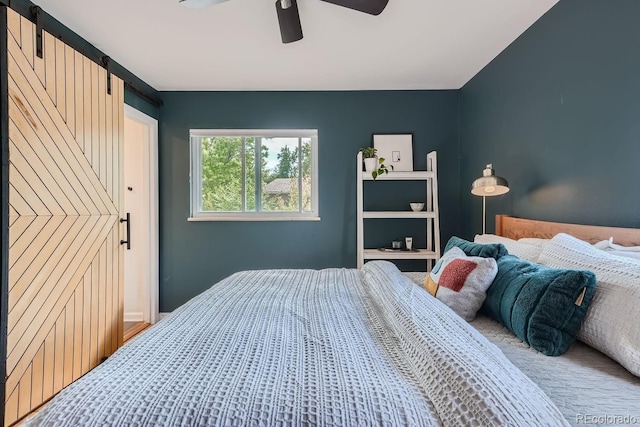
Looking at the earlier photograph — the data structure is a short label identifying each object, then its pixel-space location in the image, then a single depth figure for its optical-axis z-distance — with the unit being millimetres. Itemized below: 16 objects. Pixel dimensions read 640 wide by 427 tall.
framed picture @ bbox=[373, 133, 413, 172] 3330
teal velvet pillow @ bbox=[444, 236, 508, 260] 1554
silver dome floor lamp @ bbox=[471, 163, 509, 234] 2139
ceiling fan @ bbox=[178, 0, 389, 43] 1595
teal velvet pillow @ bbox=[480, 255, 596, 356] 1047
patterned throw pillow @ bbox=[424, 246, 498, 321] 1387
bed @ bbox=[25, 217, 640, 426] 706
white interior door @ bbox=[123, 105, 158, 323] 3225
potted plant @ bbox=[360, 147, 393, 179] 2998
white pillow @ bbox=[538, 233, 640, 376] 905
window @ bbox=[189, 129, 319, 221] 3426
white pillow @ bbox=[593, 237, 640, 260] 1234
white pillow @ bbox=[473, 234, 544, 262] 1551
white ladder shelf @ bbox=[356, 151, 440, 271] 2979
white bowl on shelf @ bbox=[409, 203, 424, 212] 3162
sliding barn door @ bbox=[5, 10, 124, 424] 1713
